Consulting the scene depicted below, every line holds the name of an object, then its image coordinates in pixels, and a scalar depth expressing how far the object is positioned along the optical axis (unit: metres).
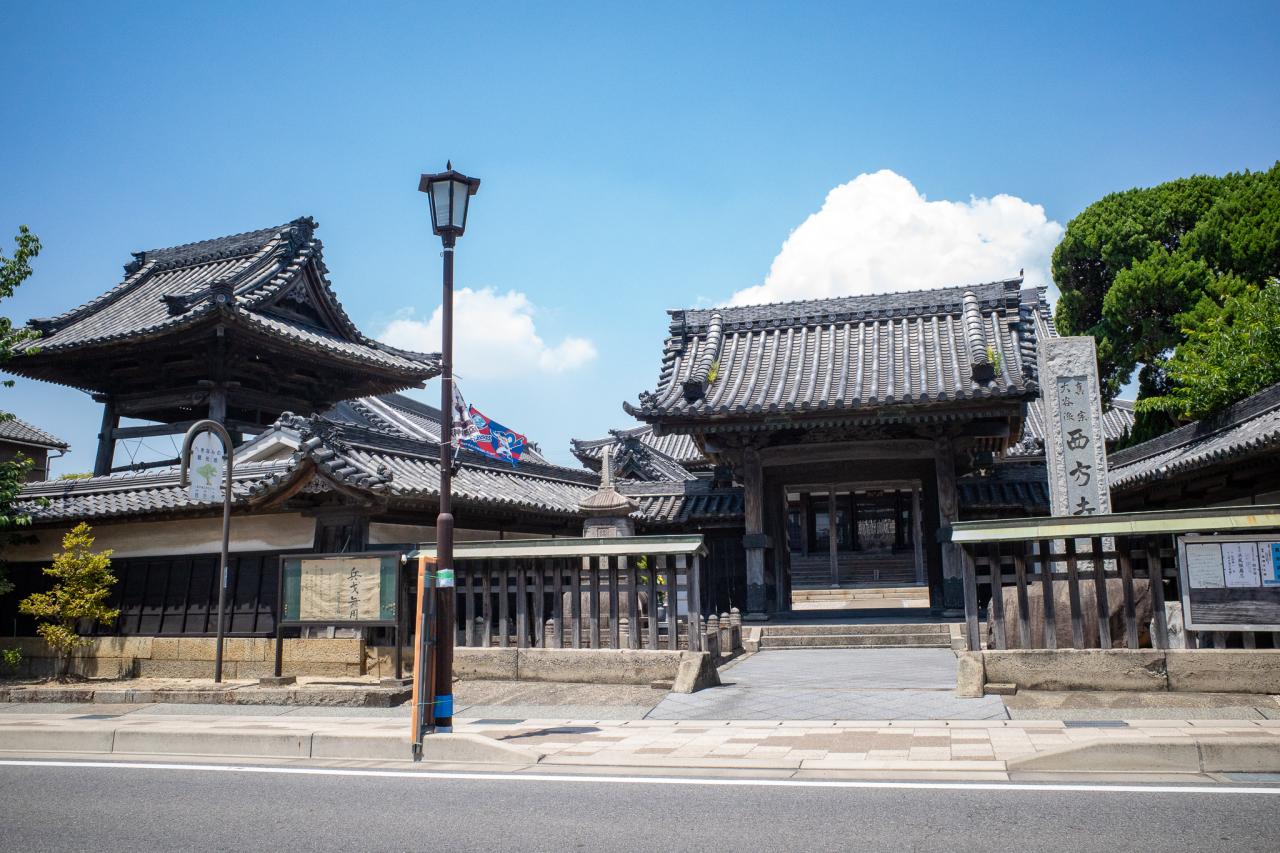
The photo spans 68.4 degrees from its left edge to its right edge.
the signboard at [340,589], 13.25
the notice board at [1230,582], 10.12
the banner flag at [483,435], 17.77
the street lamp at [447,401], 9.70
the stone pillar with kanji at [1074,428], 13.75
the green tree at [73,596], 16.19
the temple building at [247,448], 15.94
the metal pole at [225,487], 14.19
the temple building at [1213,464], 15.00
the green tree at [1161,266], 26.45
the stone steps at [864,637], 16.89
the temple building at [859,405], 18.55
